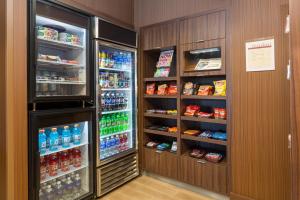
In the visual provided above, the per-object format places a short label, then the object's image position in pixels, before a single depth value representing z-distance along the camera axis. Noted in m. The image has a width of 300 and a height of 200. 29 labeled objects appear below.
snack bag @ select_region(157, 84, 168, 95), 2.84
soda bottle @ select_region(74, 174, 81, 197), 2.29
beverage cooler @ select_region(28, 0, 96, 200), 1.76
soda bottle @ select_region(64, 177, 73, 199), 2.20
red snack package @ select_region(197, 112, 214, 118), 2.47
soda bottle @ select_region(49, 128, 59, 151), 2.06
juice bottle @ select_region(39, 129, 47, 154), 1.93
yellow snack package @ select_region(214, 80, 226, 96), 2.38
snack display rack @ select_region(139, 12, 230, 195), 2.33
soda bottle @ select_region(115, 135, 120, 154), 2.75
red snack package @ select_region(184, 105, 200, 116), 2.58
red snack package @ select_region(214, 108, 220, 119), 2.40
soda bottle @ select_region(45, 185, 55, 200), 2.05
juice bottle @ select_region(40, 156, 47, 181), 2.00
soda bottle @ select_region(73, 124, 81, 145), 2.27
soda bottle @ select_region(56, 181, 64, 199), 2.14
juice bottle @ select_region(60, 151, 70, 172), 2.19
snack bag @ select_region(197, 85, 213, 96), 2.50
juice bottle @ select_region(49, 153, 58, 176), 2.07
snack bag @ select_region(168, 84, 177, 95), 2.74
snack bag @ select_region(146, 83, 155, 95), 2.94
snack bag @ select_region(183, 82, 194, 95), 2.59
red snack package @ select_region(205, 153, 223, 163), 2.36
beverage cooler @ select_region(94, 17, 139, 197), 2.36
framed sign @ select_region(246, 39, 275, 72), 1.97
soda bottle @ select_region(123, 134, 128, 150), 2.91
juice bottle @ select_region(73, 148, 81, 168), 2.28
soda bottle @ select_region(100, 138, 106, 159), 2.52
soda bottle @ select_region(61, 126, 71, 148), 2.17
